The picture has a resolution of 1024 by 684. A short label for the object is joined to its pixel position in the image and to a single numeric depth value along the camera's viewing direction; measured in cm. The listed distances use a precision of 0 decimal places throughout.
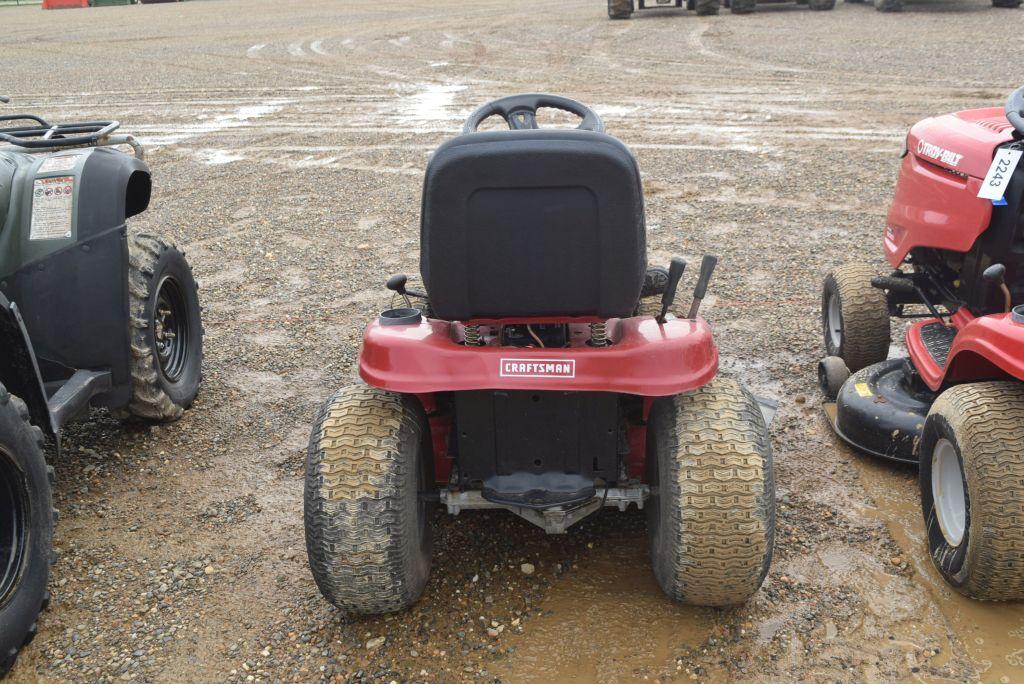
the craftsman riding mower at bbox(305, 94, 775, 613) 256
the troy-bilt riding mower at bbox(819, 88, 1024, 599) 276
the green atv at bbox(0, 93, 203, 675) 358
